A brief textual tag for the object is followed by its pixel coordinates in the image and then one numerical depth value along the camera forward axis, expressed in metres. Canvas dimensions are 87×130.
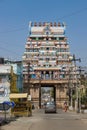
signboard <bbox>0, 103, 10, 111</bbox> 39.91
